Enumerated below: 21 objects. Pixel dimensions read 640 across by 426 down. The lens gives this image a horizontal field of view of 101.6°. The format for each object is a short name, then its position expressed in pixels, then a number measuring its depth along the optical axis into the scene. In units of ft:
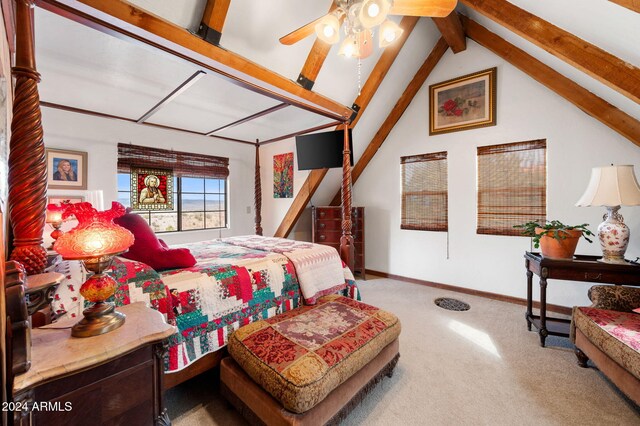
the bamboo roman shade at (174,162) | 11.87
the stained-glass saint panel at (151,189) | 12.39
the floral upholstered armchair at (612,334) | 4.73
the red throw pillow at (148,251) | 5.45
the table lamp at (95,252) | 3.18
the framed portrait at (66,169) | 9.91
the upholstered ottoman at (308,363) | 4.08
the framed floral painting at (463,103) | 11.11
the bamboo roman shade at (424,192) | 12.50
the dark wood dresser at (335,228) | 14.02
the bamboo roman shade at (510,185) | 10.21
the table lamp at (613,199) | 6.57
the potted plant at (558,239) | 7.23
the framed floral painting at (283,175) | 14.67
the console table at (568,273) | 6.49
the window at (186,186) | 12.10
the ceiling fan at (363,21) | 5.00
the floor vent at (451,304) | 10.21
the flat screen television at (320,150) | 10.72
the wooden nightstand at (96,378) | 2.64
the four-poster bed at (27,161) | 3.50
